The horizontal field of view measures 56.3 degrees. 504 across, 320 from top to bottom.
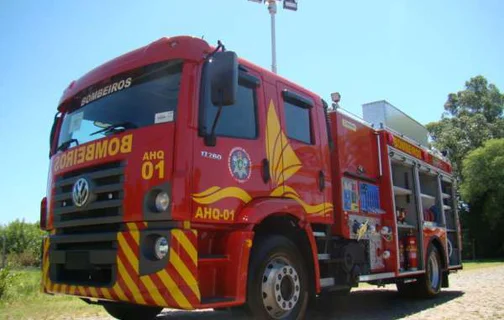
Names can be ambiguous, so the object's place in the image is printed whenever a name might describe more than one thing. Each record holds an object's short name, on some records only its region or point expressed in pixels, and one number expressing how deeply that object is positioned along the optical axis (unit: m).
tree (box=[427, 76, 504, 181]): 42.22
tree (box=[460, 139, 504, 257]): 33.94
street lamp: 13.96
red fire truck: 4.44
